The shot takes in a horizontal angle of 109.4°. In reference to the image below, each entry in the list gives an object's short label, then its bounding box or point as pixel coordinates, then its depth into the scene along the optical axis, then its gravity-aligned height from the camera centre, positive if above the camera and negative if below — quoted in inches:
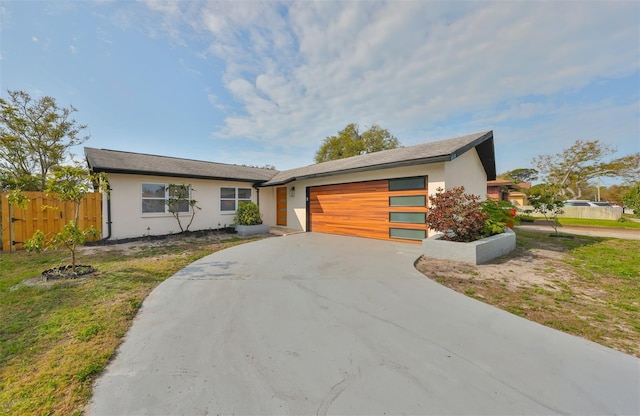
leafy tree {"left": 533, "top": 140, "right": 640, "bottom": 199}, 862.5 +166.7
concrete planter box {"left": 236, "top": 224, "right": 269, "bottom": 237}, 400.5 -30.8
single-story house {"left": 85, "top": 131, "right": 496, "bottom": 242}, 302.2 +39.3
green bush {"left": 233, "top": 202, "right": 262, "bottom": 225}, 415.2 -4.7
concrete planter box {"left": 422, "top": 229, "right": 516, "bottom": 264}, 211.6 -40.2
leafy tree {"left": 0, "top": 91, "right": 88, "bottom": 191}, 507.2 +195.9
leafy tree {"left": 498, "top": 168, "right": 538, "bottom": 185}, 1647.4 +249.8
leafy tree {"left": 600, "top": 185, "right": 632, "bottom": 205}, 1046.1 +72.9
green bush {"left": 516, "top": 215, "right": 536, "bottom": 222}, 649.9 -33.7
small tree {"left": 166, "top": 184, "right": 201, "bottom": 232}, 379.9 +20.1
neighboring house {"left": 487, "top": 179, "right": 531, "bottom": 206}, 596.9 +53.6
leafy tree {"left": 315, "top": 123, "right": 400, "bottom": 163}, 1095.6 +338.2
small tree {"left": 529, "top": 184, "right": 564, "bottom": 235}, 359.6 +11.8
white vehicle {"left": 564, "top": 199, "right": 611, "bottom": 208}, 909.3 +12.3
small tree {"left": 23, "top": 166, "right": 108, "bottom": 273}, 181.8 +20.7
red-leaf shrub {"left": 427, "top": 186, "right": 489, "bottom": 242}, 231.9 -7.5
